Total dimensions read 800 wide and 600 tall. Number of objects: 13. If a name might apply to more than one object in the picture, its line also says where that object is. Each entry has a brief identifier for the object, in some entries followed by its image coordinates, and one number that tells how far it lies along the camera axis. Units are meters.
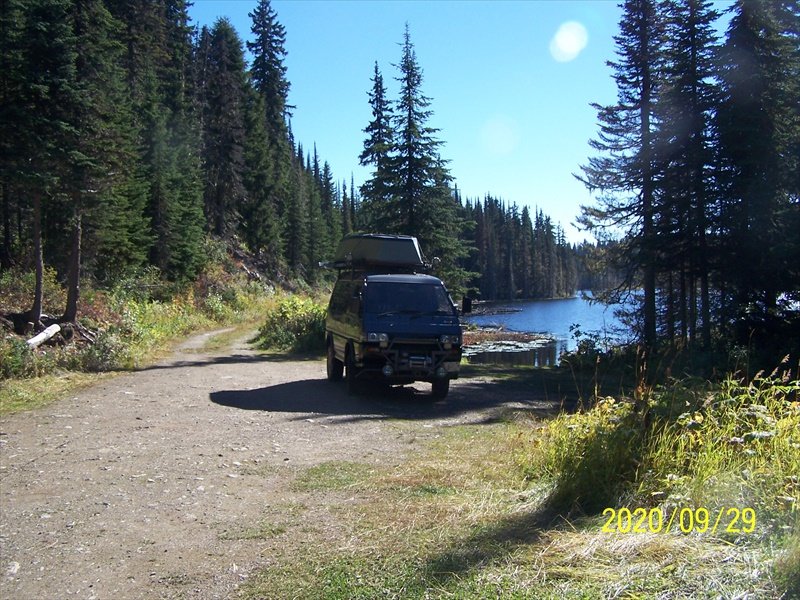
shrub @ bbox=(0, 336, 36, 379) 12.59
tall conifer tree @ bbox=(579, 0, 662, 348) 22.17
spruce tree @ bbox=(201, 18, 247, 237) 46.09
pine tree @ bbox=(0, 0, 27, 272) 15.37
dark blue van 11.25
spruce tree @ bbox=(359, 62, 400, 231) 27.03
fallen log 14.65
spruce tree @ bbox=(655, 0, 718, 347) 19.56
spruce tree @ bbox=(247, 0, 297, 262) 57.78
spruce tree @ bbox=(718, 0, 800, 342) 17.41
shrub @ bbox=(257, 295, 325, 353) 22.39
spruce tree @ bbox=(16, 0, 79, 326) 15.56
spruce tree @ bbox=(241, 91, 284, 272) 51.16
